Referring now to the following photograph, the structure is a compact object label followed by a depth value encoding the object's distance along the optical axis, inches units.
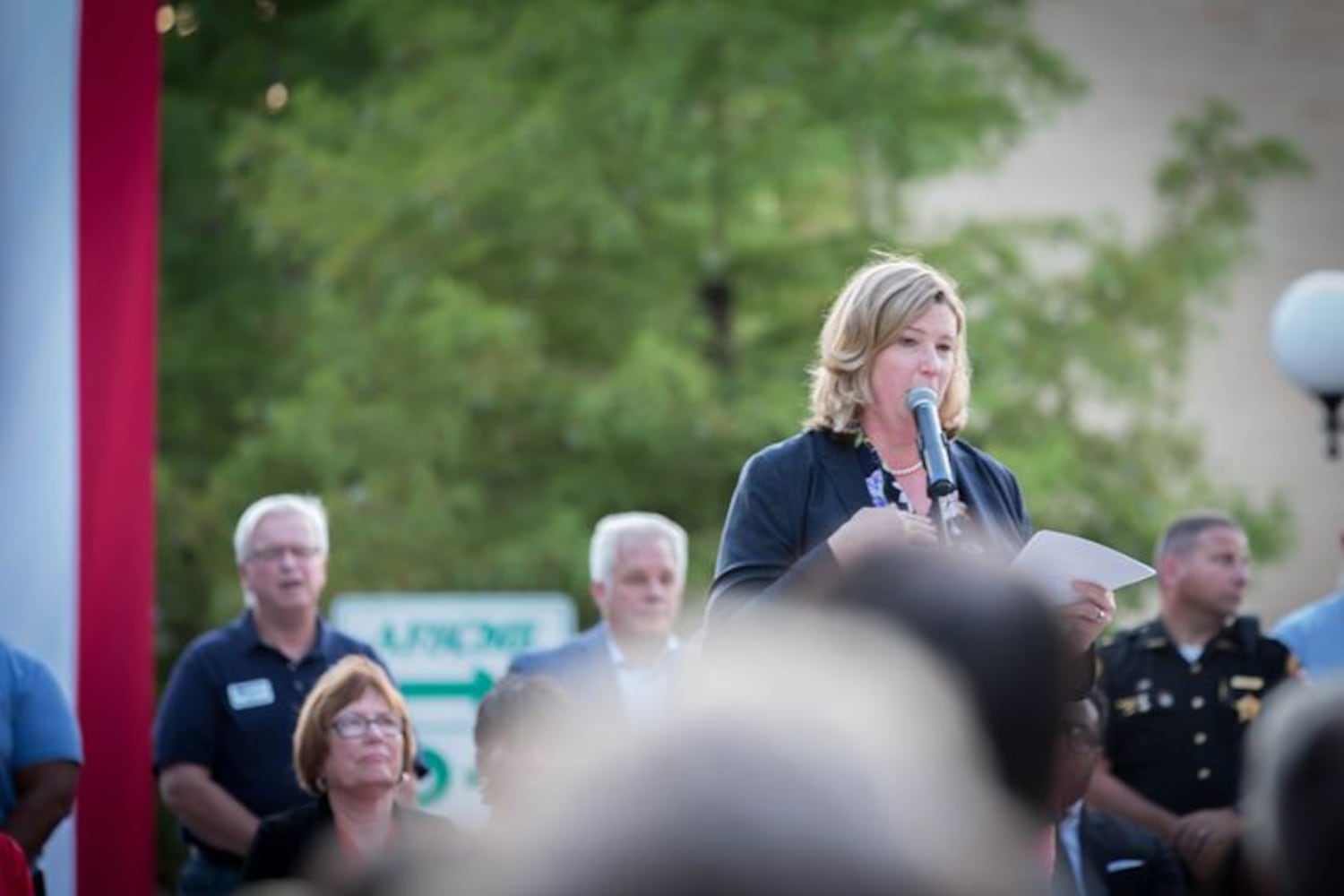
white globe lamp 700.7
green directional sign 669.9
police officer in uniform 591.5
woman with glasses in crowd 467.2
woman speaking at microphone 322.7
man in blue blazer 585.6
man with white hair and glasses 535.8
